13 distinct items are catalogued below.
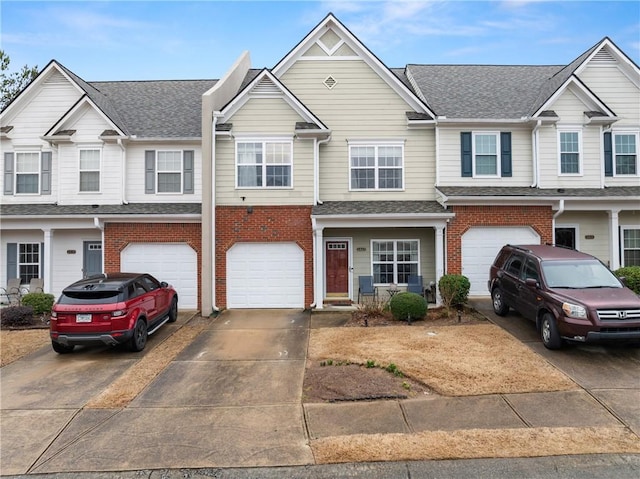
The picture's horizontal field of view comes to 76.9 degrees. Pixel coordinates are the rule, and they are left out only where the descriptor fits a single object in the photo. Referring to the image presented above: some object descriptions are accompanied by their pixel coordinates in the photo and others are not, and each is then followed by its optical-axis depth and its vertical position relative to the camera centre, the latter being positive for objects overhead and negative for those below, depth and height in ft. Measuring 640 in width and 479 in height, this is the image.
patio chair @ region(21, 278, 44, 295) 47.51 -4.25
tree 85.05 +36.88
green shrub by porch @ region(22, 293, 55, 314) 42.32 -5.54
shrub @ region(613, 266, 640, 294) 40.86 -3.49
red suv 28.78 -4.86
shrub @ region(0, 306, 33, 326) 39.32 -6.51
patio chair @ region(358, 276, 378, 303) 46.98 -4.71
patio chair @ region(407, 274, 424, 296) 46.29 -4.60
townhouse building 45.68 +8.22
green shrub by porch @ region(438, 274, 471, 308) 40.86 -4.54
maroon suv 25.58 -3.73
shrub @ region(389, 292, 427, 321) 38.09 -5.85
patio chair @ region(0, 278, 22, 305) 47.57 -5.07
